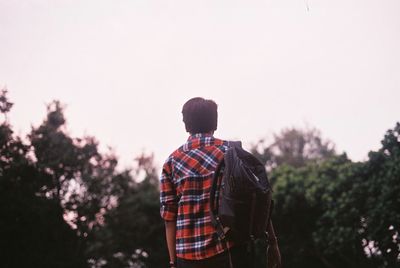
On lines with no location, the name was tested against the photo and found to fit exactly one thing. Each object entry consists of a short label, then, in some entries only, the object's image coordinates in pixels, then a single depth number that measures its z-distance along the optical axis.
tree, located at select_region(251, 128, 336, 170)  47.22
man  2.57
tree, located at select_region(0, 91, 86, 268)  20.92
